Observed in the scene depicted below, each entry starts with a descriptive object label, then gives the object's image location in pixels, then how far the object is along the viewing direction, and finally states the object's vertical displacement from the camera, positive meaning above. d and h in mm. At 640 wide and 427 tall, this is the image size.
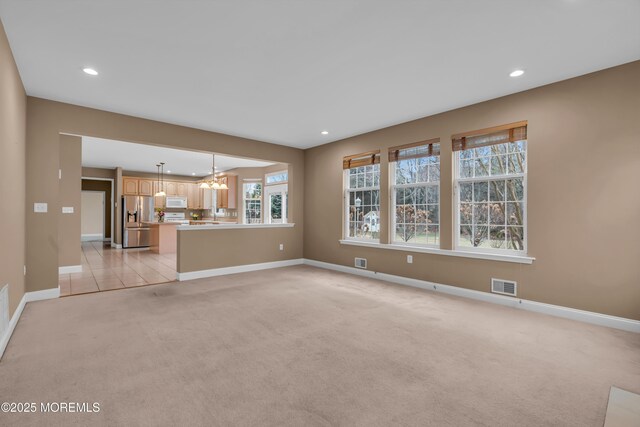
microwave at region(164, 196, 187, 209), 10758 +454
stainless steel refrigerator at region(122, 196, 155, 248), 9570 -176
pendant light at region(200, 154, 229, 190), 8155 +787
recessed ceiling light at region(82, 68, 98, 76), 3178 +1527
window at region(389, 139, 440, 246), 4660 +346
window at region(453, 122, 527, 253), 3809 +350
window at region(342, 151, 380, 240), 5539 +359
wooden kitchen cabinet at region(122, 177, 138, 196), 9820 +930
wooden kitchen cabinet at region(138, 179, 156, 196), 10105 +923
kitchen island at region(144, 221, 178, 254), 8492 -642
